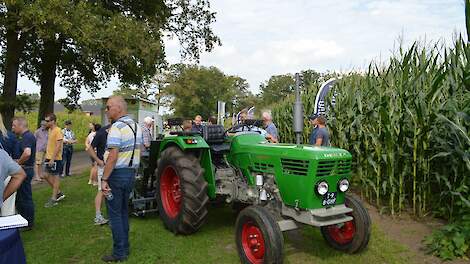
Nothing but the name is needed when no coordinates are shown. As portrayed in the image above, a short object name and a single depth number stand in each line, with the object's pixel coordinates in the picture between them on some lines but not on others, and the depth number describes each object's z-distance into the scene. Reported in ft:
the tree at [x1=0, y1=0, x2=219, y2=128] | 46.06
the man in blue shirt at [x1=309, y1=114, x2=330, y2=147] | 23.43
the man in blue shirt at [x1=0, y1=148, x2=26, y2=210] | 9.16
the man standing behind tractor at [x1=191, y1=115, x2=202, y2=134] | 36.19
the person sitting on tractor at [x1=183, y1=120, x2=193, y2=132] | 28.28
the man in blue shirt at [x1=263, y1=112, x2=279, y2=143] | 28.50
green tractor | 14.42
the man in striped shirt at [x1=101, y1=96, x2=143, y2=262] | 14.90
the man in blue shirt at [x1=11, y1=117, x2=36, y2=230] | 19.53
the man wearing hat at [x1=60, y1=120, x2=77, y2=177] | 39.68
